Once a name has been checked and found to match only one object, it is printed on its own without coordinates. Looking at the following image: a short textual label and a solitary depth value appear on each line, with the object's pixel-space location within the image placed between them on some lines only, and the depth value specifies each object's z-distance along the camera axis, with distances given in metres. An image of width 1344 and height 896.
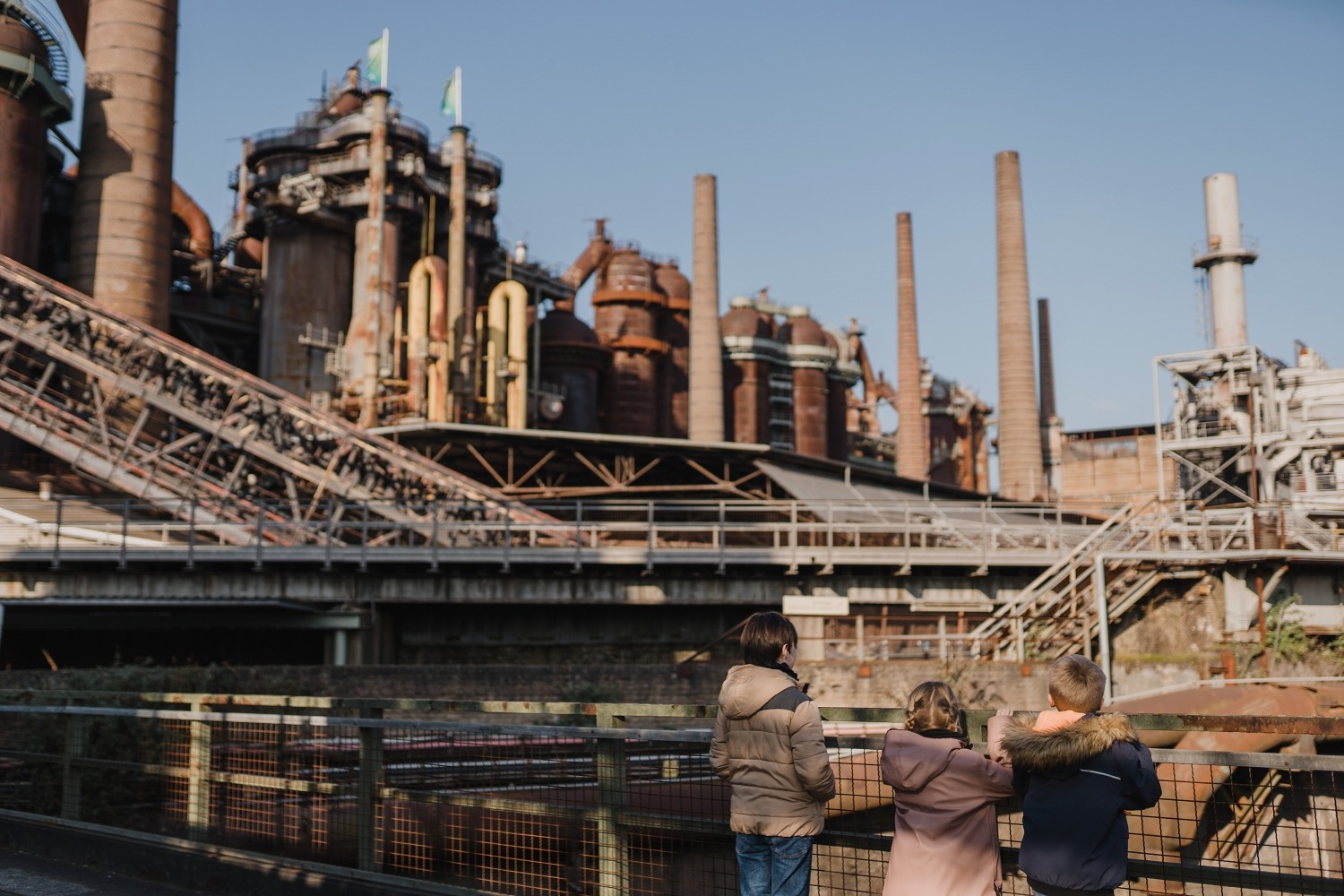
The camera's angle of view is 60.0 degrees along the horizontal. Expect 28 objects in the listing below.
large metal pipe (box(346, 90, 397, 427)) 44.06
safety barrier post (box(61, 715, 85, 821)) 8.33
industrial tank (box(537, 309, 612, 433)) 55.22
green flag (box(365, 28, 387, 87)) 51.72
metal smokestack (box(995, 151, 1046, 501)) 54.44
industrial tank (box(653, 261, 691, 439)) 61.12
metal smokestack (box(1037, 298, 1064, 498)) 66.06
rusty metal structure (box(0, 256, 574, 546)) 32.38
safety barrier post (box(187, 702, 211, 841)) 7.55
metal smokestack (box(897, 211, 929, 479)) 60.16
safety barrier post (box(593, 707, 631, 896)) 5.72
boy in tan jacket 4.47
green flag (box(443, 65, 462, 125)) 53.16
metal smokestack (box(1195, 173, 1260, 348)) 44.50
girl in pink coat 4.19
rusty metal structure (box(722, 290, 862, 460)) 64.75
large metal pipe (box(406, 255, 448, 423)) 43.34
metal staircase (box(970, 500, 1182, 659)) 23.16
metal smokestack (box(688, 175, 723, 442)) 53.38
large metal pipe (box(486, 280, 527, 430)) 47.16
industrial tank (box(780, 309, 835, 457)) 66.62
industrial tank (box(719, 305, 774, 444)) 64.50
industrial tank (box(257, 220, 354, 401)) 46.38
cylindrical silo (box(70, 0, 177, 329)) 39.88
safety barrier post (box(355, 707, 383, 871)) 6.65
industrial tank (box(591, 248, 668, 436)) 58.53
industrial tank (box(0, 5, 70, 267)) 38.91
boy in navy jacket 3.95
